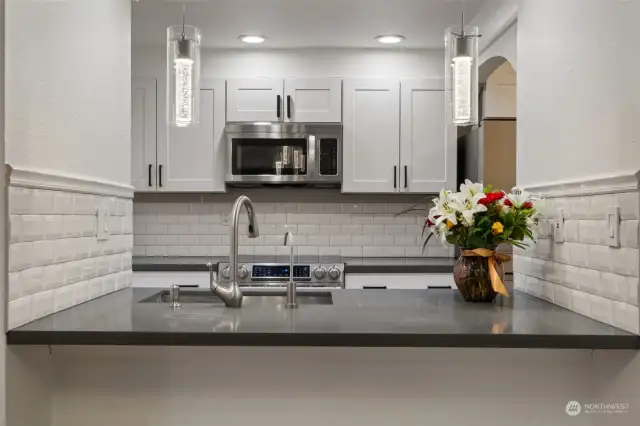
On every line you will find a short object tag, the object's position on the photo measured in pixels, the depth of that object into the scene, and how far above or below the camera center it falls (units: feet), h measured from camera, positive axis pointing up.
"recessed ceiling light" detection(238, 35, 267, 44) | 13.05 +3.90
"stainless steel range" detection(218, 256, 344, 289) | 12.41 -1.28
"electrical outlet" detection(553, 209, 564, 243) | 6.44 -0.14
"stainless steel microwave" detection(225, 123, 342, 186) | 13.23 +1.37
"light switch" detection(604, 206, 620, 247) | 5.21 -0.09
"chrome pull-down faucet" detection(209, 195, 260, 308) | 6.48 -0.78
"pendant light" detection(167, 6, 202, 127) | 7.25 +1.71
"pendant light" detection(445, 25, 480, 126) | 6.89 +1.69
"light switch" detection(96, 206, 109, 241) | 6.98 -0.14
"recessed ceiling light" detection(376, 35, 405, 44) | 12.96 +3.91
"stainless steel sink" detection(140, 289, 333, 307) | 7.72 -1.14
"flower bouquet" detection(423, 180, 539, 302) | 6.50 -0.15
